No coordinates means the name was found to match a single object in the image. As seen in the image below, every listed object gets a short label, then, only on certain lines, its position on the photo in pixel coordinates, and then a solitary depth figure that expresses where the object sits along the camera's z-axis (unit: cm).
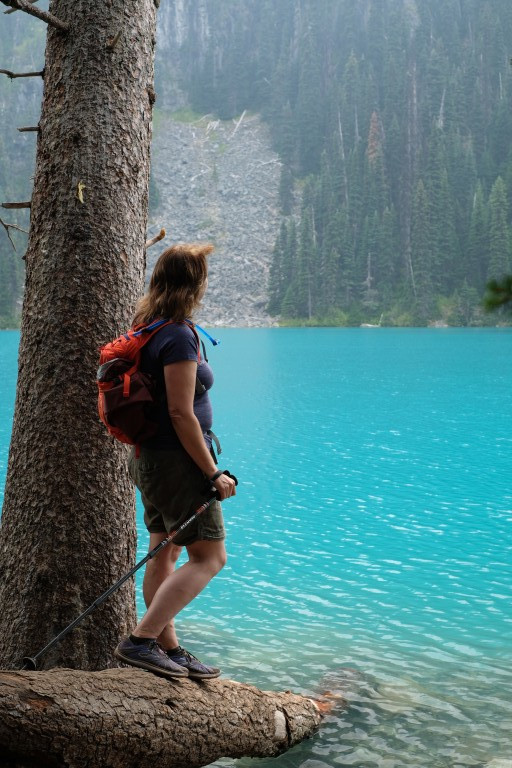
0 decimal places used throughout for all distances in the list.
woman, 385
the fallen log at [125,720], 357
